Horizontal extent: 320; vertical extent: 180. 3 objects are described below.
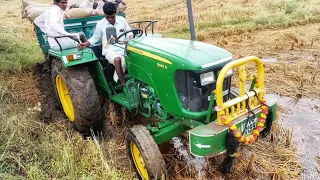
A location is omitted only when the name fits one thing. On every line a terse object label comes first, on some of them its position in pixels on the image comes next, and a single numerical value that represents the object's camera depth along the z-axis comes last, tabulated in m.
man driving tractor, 2.96
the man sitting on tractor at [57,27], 3.27
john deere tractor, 2.20
